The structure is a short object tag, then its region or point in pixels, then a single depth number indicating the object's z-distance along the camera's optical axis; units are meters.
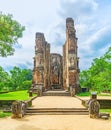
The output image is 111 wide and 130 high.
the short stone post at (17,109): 6.77
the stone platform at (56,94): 15.01
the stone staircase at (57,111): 7.53
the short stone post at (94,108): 6.85
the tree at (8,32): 8.29
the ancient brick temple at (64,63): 16.64
